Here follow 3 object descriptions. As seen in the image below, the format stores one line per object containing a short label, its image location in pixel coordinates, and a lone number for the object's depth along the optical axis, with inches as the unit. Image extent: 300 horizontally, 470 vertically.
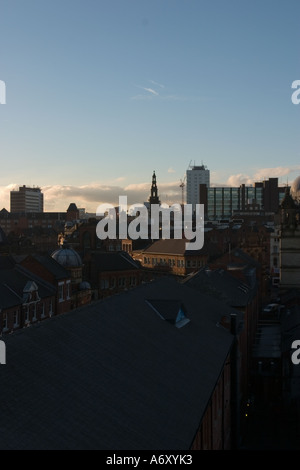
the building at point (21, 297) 1700.3
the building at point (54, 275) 2128.4
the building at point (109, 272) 3169.3
